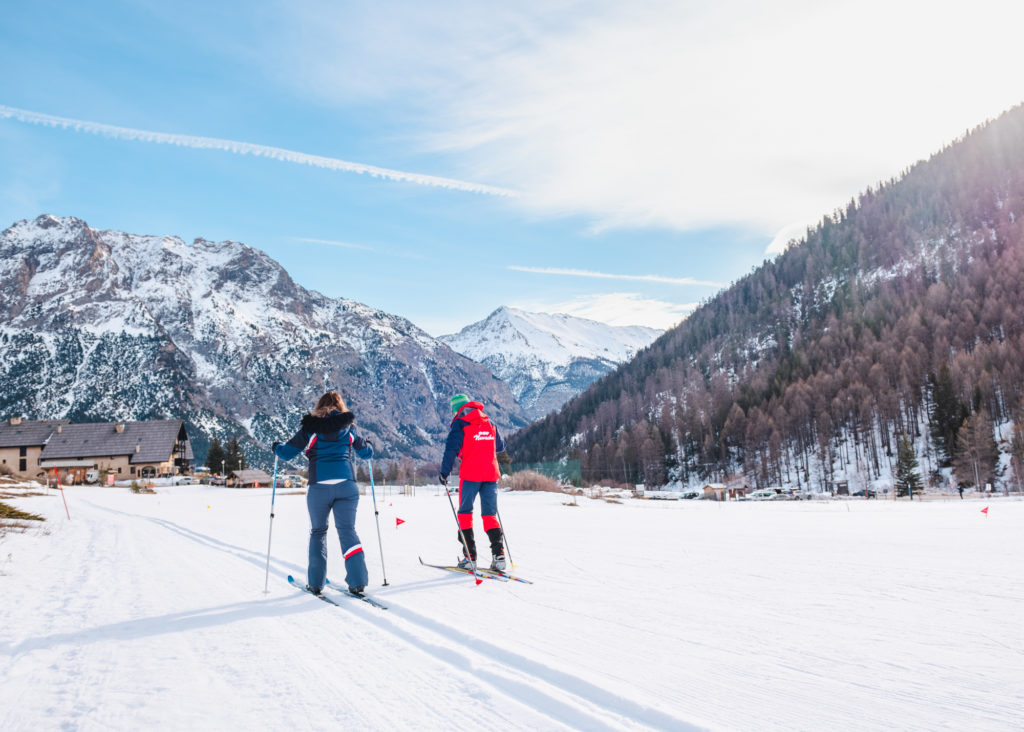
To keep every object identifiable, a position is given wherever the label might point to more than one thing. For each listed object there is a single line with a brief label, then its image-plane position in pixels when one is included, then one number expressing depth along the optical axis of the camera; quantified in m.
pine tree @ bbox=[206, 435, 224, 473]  82.38
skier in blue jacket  6.07
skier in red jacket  6.97
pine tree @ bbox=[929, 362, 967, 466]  69.06
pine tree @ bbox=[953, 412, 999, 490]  57.19
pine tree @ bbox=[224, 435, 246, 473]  82.44
